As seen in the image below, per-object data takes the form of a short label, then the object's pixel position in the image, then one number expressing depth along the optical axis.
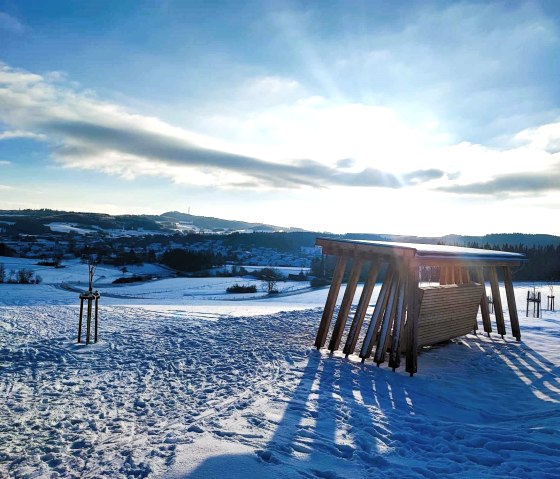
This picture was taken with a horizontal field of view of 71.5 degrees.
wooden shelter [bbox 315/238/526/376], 8.73
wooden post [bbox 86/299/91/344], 10.77
